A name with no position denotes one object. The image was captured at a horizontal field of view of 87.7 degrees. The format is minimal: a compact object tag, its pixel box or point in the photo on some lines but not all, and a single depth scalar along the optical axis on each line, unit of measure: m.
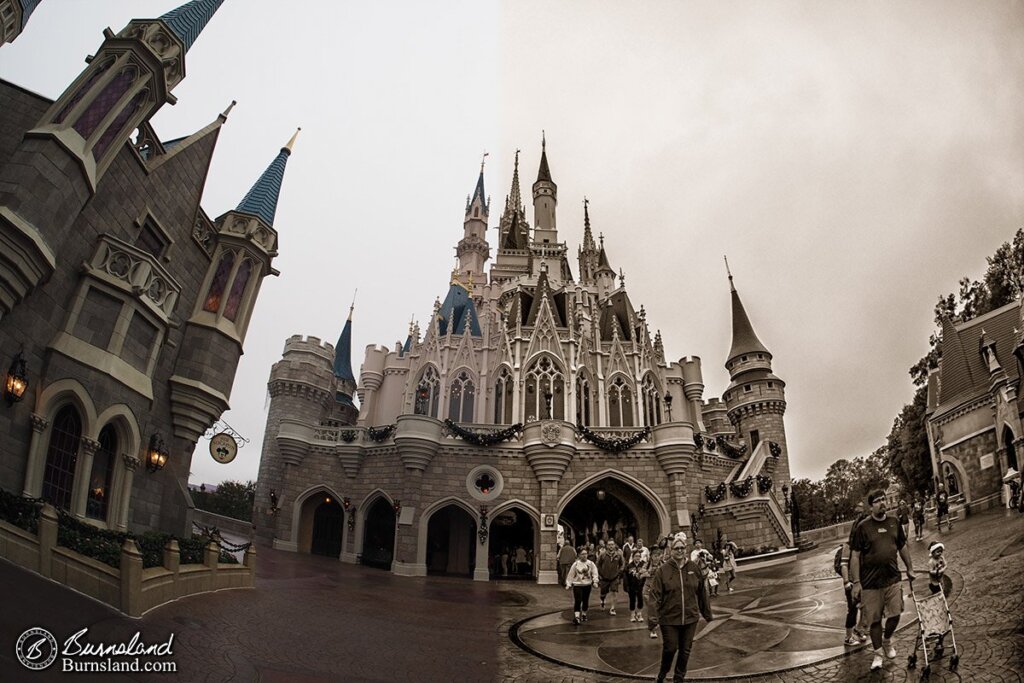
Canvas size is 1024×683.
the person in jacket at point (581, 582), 10.68
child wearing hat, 5.58
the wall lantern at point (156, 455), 11.59
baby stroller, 5.42
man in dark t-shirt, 5.75
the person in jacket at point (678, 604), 5.61
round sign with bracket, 13.80
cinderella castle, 22.14
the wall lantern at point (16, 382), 7.96
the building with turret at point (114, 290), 8.39
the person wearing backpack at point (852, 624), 6.81
